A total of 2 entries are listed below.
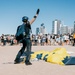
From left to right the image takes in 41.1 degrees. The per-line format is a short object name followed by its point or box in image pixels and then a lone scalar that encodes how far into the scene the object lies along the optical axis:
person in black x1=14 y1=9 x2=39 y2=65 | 3.70
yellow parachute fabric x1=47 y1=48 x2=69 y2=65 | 3.99
